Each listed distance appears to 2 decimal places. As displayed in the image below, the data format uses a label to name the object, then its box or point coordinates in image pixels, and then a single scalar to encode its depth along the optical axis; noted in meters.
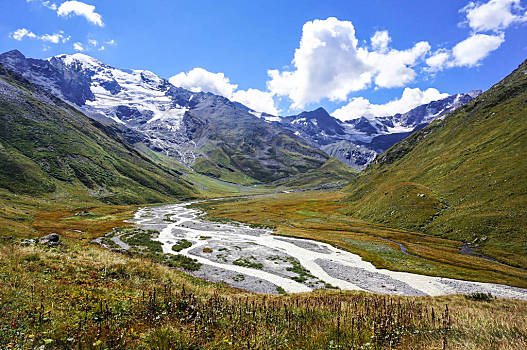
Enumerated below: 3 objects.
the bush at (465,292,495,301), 25.80
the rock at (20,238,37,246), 19.77
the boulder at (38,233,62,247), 22.22
